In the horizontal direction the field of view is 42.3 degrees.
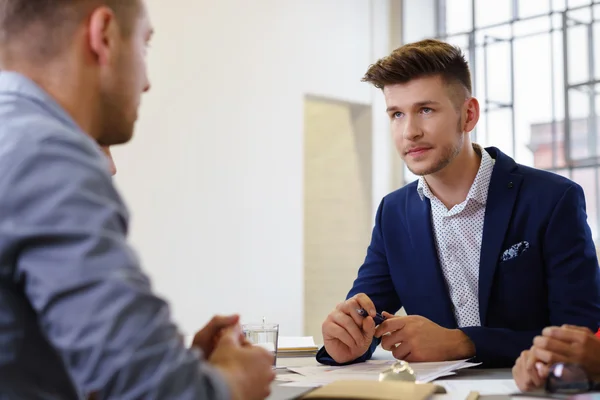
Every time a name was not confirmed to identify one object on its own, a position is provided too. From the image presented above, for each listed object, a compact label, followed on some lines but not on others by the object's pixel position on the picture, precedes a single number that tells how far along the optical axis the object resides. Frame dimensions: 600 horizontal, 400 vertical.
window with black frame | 6.46
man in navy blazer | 1.87
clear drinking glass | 1.73
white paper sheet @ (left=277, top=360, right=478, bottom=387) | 1.50
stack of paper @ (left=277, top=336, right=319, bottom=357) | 2.08
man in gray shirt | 0.73
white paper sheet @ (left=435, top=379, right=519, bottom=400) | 1.30
